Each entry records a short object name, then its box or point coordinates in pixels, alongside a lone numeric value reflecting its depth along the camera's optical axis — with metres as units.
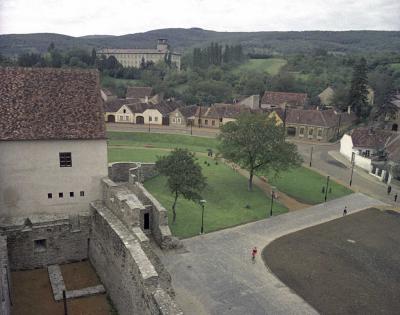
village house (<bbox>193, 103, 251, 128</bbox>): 75.25
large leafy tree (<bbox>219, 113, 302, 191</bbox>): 38.09
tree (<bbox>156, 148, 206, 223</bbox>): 30.67
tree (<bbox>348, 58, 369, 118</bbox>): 74.62
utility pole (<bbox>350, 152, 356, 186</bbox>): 51.53
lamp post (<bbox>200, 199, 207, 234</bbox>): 29.75
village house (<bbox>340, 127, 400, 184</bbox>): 46.16
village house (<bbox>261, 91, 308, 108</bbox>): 84.38
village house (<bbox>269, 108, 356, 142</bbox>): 67.25
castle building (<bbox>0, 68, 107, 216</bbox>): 24.88
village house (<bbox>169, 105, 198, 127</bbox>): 76.88
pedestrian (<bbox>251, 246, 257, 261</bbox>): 25.76
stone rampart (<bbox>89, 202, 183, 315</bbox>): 16.20
